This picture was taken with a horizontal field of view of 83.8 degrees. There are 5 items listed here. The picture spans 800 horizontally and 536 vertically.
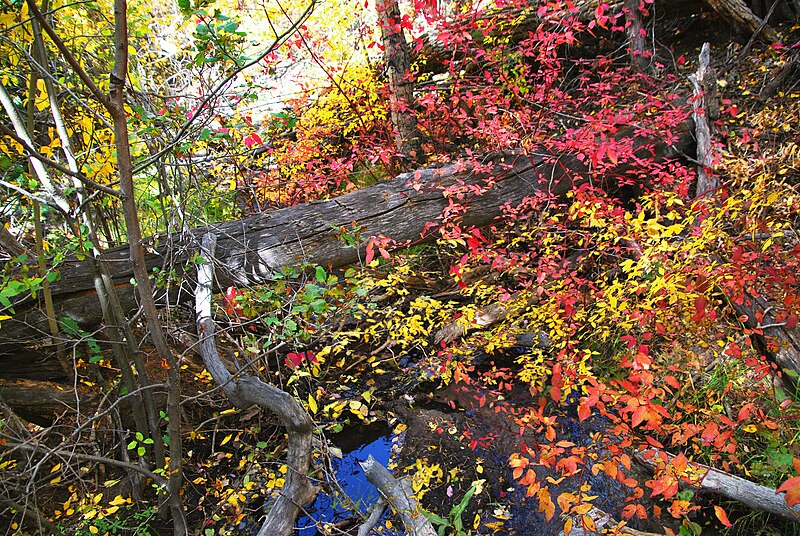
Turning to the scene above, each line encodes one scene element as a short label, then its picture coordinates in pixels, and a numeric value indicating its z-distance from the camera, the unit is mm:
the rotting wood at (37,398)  2535
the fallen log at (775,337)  2318
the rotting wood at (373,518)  2002
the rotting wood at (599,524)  1940
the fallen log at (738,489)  1881
